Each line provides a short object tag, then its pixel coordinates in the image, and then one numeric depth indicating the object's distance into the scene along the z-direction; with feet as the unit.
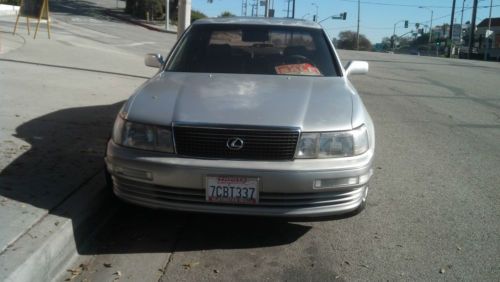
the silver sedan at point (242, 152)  11.36
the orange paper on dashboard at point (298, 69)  15.87
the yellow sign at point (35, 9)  50.57
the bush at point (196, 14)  157.21
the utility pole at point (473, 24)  167.26
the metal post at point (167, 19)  121.03
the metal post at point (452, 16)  187.93
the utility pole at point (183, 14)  38.93
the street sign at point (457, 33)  253.75
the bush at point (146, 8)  148.64
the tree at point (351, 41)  325.79
